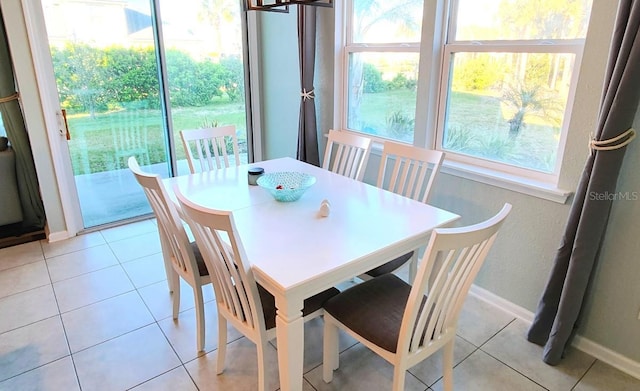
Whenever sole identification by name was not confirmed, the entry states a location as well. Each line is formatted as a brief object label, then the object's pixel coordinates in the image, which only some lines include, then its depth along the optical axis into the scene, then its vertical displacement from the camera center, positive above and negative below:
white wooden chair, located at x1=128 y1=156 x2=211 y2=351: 1.77 -0.80
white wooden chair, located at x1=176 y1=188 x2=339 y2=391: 1.38 -0.78
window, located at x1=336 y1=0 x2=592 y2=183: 2.05 +0.01
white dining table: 1.43 -0.63
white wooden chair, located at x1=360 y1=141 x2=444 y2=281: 2.05 -0.51
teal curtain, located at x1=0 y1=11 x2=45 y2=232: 3.00 -0.50
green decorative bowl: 2.03 -0.55
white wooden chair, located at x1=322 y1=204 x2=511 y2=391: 1.26 -0.89
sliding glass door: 3.12 -0.04
